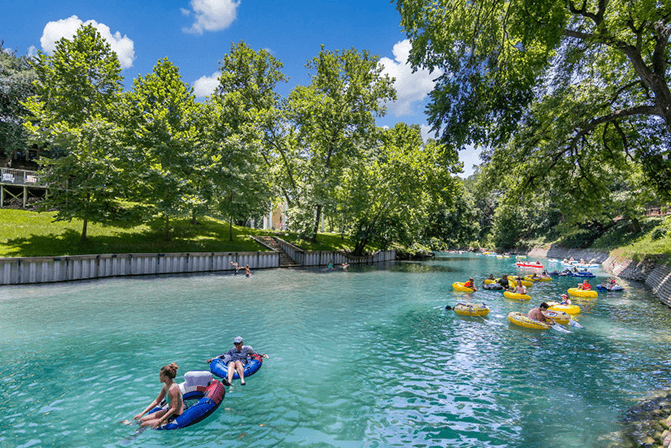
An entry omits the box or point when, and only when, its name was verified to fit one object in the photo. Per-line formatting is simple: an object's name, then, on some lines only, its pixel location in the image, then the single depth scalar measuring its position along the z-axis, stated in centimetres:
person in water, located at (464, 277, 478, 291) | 2632
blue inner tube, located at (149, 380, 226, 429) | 763
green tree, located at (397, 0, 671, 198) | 1048
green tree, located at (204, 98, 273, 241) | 3594
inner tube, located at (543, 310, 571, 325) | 1709
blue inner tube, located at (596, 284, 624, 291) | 2673
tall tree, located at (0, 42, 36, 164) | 4559
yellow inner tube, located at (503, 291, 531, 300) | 2333
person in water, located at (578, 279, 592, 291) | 2559
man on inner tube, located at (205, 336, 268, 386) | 985
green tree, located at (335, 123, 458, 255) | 4262
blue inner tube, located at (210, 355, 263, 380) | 1008
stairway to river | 4072
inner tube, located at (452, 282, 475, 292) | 2603
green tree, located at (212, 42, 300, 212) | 4056
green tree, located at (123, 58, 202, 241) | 3134
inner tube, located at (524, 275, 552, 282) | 3261
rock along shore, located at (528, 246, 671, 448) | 702
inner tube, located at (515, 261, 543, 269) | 4726
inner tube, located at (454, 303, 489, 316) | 1867
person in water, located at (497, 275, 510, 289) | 2808
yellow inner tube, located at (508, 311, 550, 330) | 1608
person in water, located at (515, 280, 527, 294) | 2388
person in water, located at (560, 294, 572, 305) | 2033
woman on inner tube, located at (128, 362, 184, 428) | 755
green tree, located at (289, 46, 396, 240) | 4206
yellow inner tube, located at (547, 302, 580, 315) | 1916
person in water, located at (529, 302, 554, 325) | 1634
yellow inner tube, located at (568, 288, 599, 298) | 2453
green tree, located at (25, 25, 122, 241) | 2750
